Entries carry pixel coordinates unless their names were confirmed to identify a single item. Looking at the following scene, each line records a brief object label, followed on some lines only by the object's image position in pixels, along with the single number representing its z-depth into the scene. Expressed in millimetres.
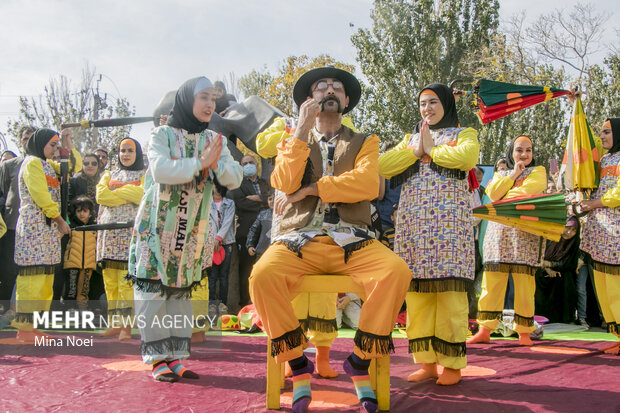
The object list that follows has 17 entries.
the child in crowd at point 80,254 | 7148
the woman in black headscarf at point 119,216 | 5477
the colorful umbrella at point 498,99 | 4605
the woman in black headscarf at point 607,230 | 4723
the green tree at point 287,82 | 28359
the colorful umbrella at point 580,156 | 4953
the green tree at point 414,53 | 22469
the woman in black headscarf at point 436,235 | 3457
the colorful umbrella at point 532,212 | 4527
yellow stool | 2777
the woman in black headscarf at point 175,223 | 3432
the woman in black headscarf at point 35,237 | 5129
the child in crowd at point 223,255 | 7113
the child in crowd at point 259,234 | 7371
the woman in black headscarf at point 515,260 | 5113
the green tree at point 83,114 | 25344
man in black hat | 2740
